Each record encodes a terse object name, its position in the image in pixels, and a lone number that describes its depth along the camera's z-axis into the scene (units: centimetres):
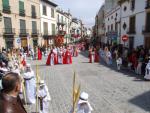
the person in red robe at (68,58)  1067
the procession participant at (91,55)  1089
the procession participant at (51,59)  1021
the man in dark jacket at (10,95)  140
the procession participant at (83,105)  305
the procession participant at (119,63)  860
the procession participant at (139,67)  767
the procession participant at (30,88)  463
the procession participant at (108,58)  1025
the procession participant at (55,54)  1040
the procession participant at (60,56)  1051
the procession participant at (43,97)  380
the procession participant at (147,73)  670
